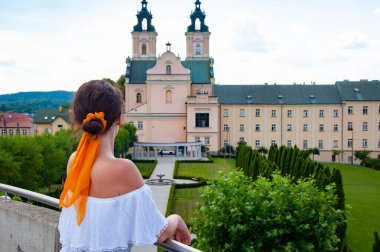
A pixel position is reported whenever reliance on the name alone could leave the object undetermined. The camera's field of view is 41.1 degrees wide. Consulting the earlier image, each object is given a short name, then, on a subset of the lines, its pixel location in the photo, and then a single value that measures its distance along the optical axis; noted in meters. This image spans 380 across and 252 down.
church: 53.56
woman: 2.96
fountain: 31.78
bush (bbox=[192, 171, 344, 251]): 10.95
